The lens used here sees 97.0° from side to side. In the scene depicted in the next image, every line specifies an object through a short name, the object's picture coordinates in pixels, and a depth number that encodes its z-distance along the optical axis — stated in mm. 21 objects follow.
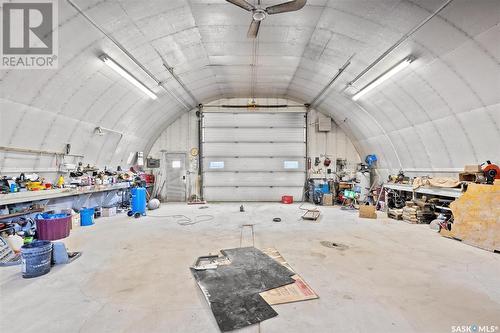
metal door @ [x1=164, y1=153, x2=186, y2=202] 10500
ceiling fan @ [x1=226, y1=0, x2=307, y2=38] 3570
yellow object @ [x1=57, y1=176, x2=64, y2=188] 5619
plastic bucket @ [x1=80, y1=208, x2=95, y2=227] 5926
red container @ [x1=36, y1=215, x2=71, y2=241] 4531
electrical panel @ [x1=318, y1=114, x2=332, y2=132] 10438
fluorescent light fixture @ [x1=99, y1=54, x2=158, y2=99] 4832
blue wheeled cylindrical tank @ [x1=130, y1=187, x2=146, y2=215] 7105
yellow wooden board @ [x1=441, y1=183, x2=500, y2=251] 4141
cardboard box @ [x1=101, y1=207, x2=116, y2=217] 7086
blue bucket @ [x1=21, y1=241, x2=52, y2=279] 2982
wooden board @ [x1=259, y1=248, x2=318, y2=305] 2461
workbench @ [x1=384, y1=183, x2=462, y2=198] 5231
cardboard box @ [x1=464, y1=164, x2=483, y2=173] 4801
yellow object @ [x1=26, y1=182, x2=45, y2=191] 4695
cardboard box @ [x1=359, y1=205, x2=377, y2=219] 6852
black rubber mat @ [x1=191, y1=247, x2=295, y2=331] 2188
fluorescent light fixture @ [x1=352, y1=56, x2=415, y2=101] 4859
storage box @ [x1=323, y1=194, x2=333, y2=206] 9453
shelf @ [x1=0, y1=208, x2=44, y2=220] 4145
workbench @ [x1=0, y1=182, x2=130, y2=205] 4102
